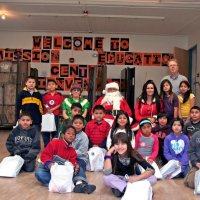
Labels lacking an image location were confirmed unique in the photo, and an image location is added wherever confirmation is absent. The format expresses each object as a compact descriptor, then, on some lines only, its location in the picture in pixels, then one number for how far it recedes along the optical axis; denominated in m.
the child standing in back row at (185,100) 4.45
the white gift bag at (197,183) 3.00
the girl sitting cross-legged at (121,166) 2.83
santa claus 4.72
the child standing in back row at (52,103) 4.86
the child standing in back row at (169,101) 4.39
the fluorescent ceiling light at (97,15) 6.56
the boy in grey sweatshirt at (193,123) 4.04
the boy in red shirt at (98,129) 4.22
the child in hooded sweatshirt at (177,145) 3.80
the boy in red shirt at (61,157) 3.09
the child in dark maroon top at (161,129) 4.24
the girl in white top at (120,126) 3.97
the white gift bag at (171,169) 3.60
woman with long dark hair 4.40
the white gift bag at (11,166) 3.39
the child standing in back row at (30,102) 4.48
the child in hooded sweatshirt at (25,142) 3.72
